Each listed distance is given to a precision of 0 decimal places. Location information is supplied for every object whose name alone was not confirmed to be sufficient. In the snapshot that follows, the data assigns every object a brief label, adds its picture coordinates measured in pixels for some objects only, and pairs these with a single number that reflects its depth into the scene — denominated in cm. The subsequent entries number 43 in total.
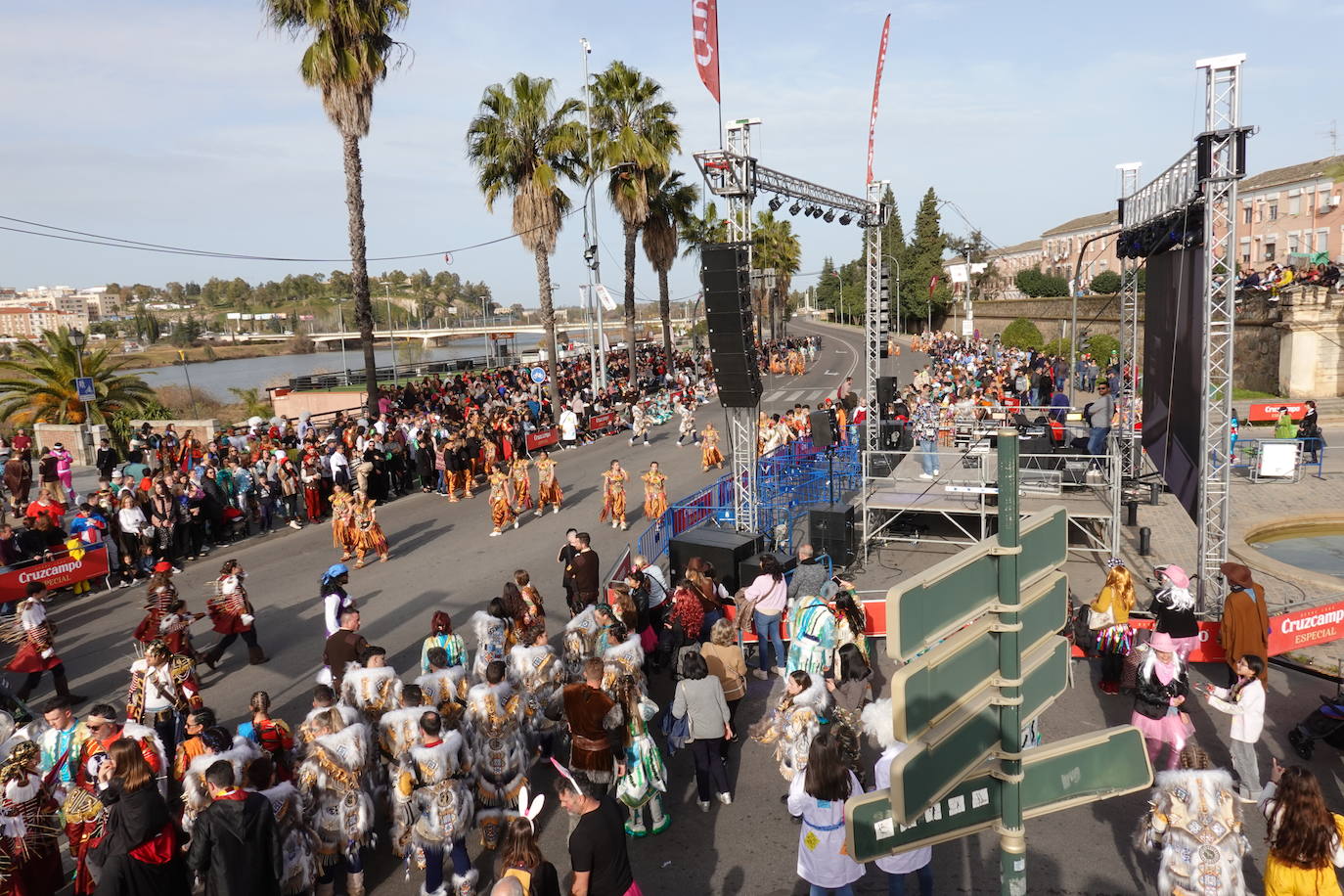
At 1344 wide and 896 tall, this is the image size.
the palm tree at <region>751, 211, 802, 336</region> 6500
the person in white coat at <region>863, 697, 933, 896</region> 525
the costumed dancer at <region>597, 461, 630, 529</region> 1694
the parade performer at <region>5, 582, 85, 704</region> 923
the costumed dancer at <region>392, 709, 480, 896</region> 589
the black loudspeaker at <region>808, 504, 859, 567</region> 1371
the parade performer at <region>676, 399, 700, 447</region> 2719
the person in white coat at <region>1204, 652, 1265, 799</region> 629
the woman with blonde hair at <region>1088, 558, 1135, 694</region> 912
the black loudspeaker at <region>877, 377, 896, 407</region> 2433
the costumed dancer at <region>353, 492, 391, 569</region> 1494
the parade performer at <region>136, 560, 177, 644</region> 928
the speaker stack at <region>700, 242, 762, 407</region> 1309
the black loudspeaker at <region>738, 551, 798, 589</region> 1185
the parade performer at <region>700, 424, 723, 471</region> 2283
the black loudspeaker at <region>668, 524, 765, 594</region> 1200
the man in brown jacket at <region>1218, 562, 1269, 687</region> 793
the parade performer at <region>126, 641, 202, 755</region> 780
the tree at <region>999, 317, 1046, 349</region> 5103
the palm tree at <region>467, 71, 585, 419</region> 2762
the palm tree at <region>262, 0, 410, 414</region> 2172
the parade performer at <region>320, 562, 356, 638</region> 925
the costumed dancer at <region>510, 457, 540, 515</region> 1789
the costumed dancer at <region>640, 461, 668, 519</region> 1717
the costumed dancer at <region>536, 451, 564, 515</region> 1795
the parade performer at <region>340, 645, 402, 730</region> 681
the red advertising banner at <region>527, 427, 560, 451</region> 2625
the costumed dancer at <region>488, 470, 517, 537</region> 1698
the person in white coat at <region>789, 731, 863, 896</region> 487
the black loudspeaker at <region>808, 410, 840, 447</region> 2141
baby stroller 758
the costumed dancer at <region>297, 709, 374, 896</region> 586
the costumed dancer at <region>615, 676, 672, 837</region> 662
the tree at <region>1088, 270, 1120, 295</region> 6600
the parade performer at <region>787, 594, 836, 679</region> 772
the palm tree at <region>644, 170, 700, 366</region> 4044
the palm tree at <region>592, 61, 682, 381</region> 3225
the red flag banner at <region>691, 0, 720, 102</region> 1341
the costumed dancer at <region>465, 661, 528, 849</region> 662
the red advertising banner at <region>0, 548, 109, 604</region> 1238
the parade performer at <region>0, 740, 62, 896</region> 564
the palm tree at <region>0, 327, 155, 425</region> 2556
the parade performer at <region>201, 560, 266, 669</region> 1022
